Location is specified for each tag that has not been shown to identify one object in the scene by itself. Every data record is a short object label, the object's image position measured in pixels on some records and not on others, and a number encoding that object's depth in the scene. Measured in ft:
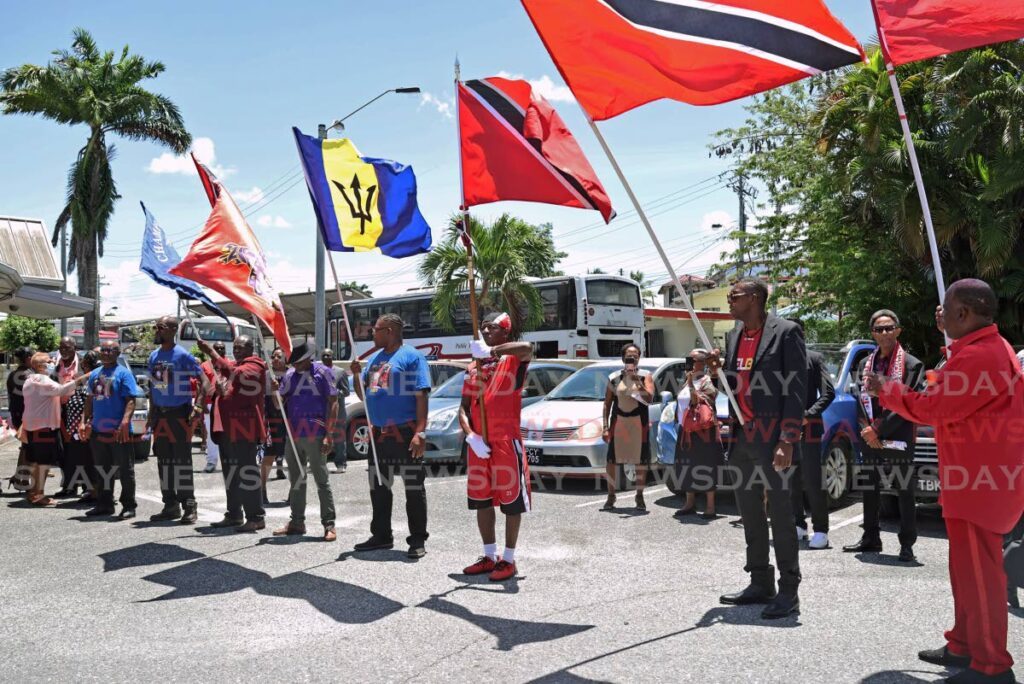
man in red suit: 12.69
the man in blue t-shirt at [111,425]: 28.63
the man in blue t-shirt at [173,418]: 26.96
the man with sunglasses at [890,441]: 21.52
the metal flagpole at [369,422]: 22.91
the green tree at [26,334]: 123.34
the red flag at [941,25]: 15.19
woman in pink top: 31.86
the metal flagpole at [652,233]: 15.96
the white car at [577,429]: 33.83
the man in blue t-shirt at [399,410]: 22.52
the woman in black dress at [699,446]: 28.12
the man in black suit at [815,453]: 23.17
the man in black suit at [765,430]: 16.34
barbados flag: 24.68
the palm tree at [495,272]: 74.54
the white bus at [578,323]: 72.95
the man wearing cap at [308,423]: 25.43
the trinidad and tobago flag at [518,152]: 19.93
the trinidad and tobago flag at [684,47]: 16.16
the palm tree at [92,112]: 96.48
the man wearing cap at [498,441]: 20.11
